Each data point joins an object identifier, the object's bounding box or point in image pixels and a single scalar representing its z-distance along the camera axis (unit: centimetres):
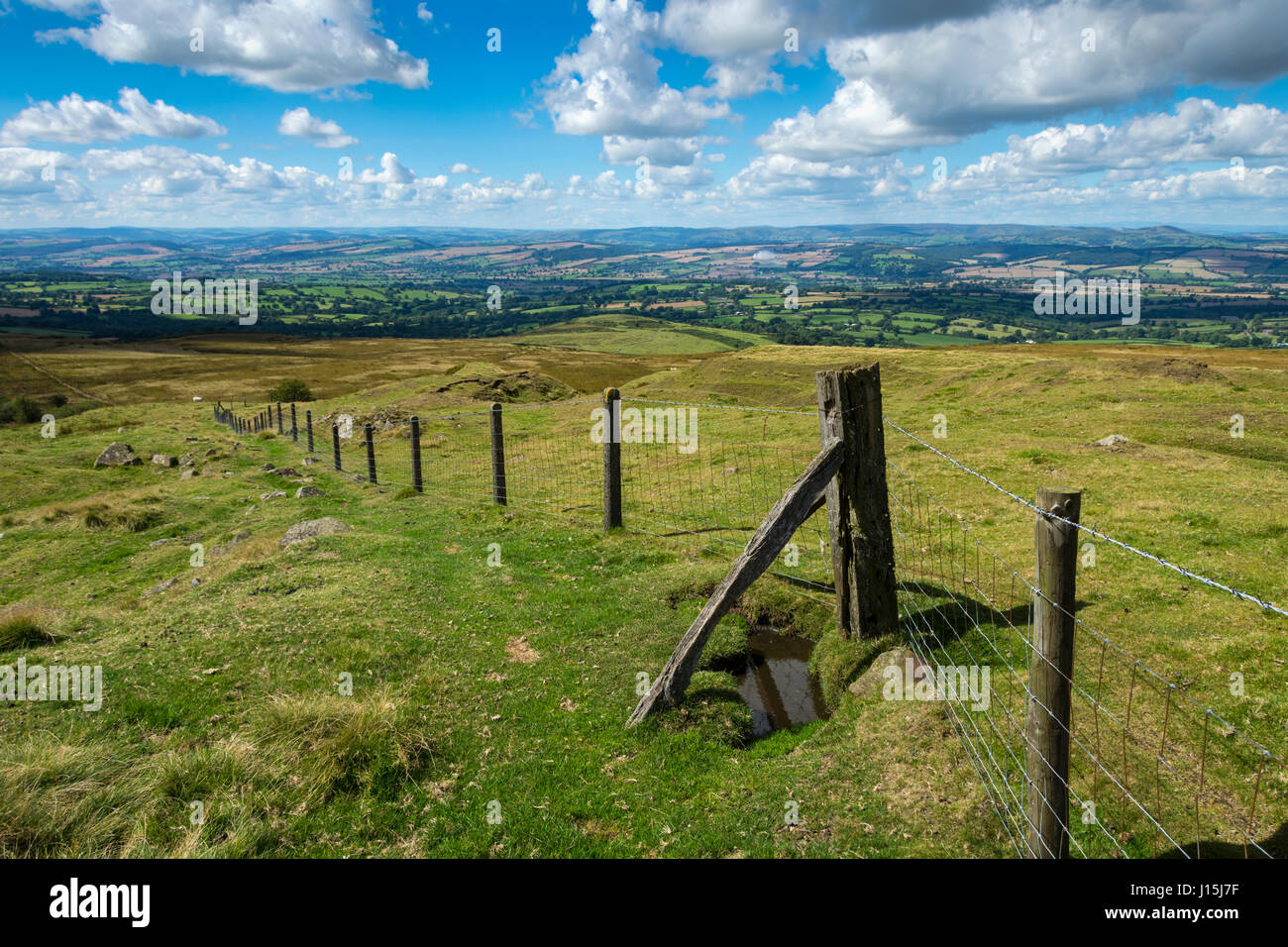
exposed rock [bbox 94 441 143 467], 3052
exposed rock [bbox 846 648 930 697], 809
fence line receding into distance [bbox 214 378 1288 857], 489
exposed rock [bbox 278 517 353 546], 1520
